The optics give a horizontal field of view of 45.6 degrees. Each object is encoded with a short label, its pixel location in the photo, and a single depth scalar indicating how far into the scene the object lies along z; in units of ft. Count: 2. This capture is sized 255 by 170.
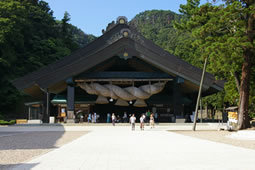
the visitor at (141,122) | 76.83
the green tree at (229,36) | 67.21
